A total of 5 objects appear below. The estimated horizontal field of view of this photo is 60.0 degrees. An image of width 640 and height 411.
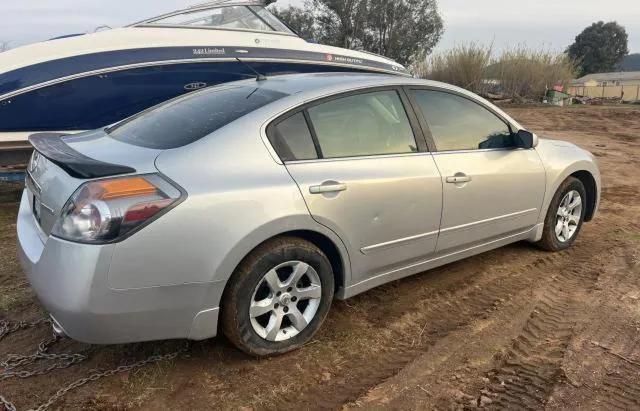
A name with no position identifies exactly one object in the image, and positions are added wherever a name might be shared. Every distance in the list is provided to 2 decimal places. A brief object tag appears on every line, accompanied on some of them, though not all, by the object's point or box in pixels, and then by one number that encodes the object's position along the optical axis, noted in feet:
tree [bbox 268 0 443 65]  91.56
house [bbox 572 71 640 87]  162.09
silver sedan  8.38
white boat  19.17
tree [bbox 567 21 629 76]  195.11
